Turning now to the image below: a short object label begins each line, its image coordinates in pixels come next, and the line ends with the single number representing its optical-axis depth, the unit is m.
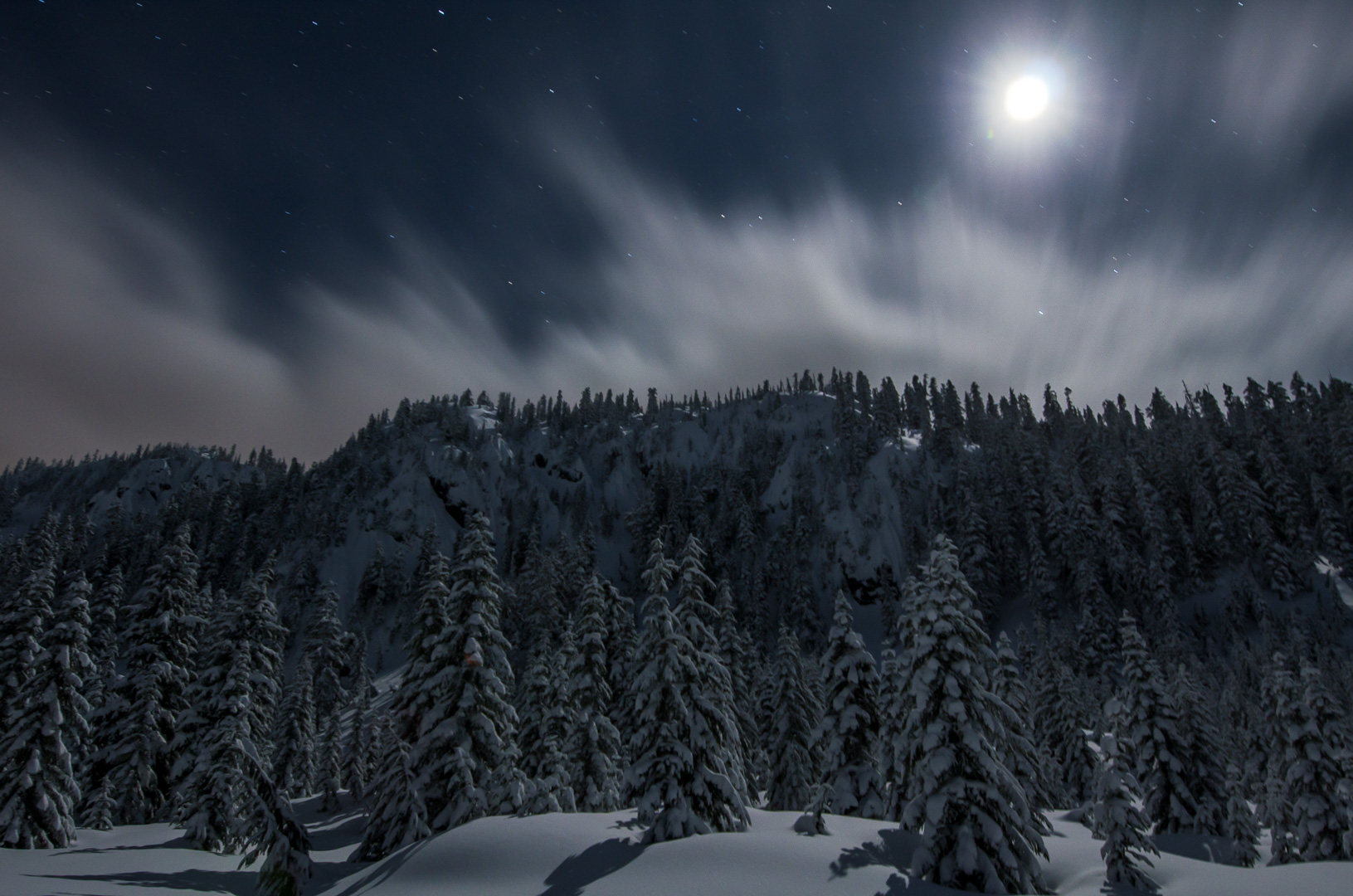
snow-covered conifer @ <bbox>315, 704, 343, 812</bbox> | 53.44
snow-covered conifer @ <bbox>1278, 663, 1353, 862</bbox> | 24.70
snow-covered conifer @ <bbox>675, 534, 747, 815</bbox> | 19.16
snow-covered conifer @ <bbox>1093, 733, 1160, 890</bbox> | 16.03
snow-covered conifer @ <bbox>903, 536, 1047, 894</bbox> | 14.62
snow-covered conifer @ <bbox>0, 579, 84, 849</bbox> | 22.02
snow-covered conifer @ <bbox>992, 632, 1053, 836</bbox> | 20.28
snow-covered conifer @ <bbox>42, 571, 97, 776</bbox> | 24.61
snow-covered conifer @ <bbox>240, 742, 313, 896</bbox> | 13.55
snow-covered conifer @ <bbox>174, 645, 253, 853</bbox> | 23.62
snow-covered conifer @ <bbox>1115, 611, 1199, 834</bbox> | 28.84
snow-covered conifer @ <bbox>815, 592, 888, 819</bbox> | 26.50
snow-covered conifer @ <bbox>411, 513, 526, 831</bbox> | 22.73
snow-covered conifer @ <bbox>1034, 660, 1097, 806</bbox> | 42.94
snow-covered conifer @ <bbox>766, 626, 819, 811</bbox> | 32.91
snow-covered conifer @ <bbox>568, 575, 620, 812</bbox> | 30.55
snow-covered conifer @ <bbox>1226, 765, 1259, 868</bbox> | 26.22
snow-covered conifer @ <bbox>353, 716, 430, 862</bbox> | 21.72
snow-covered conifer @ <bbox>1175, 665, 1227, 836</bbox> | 28.45
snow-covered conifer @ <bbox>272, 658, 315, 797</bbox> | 51.59
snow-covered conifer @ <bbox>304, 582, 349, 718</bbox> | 78.50
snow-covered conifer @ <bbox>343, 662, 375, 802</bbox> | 53.44
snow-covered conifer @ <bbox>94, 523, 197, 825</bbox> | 27.84
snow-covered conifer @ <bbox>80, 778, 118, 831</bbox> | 25.89
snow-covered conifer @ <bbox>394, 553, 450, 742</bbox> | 24.59
